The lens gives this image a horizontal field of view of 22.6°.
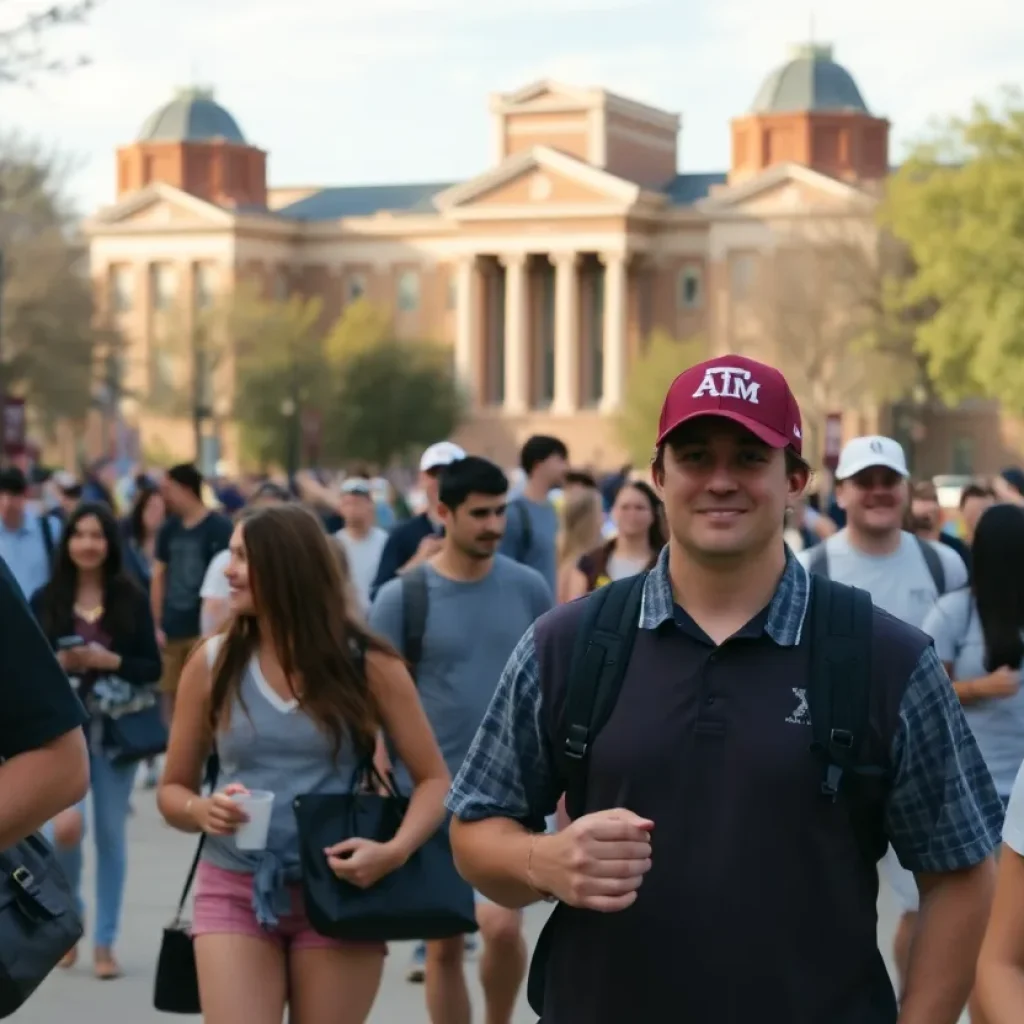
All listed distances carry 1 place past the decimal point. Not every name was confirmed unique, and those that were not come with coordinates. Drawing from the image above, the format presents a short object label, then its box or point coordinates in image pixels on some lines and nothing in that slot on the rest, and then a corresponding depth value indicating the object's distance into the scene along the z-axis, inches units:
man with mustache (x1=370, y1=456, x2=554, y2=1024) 314.8
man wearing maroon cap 140.9
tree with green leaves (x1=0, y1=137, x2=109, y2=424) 2751.0
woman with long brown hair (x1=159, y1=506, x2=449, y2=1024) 230.2
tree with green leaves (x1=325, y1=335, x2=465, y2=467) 3937.0
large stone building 4404.5
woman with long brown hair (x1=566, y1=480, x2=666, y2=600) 437.4
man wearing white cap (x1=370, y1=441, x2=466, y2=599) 440.5
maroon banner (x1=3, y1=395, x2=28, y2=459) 1069.1
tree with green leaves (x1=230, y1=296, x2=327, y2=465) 3779.5
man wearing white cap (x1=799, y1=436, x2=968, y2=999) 332.2
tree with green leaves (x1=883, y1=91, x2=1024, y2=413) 2341.3
